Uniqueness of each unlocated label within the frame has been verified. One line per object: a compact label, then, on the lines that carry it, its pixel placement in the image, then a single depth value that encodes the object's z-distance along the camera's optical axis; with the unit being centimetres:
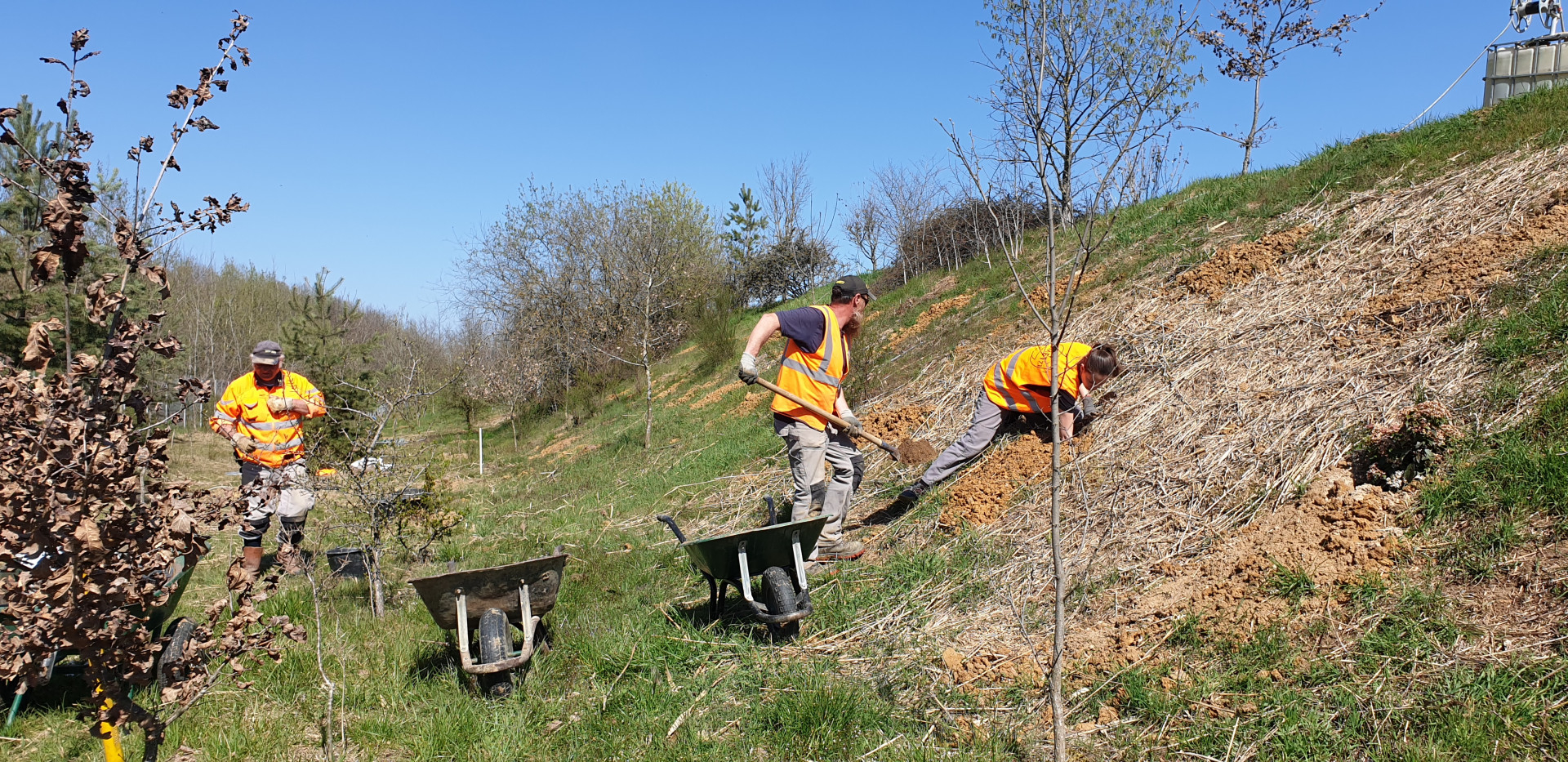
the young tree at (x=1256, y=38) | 1341
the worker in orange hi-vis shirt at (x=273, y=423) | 612
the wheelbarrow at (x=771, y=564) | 446
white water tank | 965
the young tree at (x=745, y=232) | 3294
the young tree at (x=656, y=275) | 2381
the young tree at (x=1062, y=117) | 290
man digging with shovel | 561
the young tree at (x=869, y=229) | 2688
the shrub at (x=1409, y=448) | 428
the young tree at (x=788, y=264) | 3072
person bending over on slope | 623
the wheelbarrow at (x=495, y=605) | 416
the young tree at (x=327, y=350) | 1294
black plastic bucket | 688
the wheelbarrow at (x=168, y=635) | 255
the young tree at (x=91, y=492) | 221
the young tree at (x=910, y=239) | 2348
